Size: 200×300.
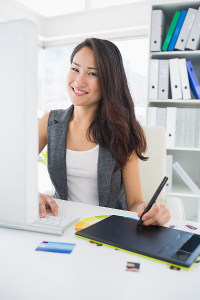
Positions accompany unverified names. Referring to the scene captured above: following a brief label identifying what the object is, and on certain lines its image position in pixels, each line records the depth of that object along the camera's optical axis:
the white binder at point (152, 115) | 2.32
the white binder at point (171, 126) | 2.28
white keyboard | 0.69
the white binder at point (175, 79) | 2.25
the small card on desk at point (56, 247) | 0.60
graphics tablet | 0.57
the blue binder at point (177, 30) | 2.21
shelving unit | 2.24
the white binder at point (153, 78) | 2.29
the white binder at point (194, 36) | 2.17
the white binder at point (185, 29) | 2.17
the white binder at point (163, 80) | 2.27
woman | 1.27
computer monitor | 0.55
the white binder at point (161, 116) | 2.31
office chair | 1.40
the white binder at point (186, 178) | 2.35
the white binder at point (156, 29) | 2.23
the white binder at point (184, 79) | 2.23
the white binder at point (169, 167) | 2.36
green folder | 2.23
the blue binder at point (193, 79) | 2.25
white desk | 0.45
